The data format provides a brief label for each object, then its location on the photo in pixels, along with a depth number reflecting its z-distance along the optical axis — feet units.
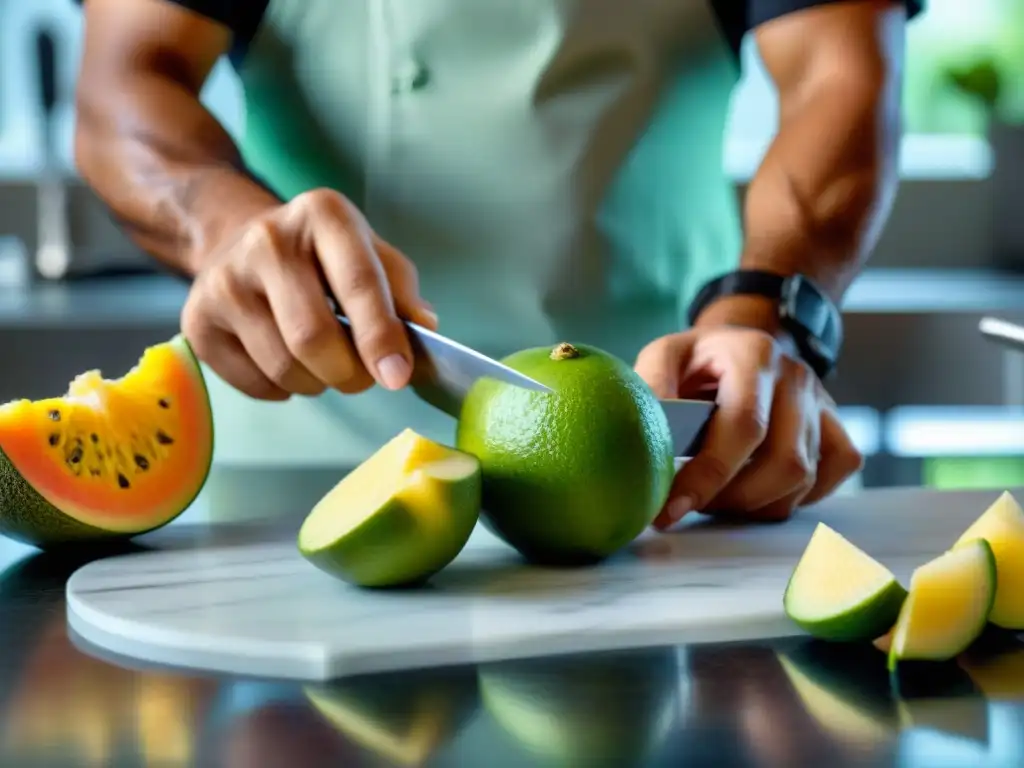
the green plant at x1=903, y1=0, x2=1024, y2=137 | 11.35
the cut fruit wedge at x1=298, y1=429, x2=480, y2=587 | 3.00
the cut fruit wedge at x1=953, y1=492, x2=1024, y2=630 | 2.80
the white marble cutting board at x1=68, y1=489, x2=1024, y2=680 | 2.73
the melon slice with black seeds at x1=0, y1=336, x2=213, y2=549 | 3.59
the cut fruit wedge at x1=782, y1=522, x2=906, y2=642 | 2.67
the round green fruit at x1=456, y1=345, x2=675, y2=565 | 3.23
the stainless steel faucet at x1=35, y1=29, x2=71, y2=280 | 10.98
